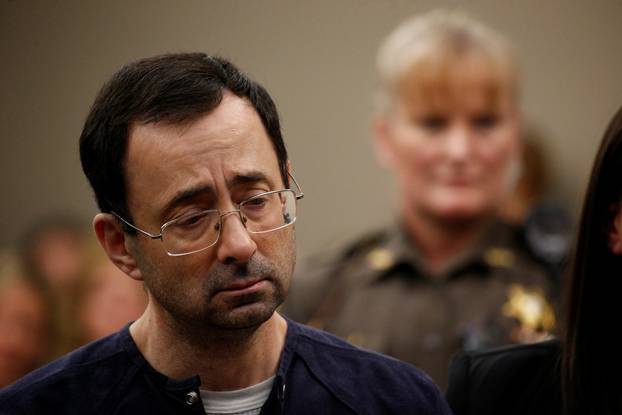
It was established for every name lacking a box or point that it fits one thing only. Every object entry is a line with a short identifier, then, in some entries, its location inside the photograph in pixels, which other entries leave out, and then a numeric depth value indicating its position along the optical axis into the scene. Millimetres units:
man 4988
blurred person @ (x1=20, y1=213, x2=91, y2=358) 10867
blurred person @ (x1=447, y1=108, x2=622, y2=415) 5691
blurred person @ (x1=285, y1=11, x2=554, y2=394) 9805
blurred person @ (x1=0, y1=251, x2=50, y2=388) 10586
